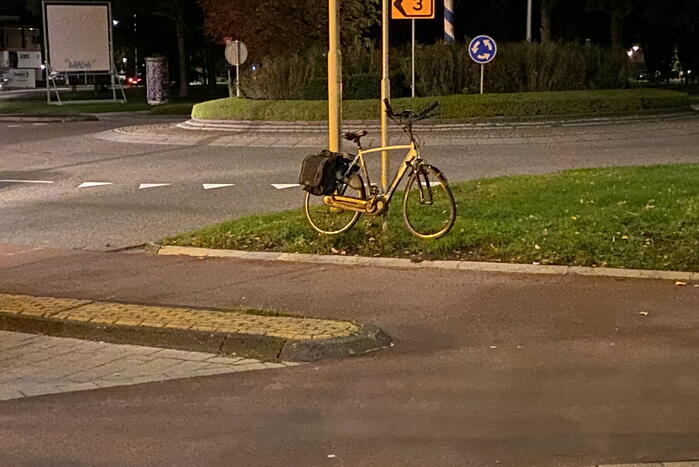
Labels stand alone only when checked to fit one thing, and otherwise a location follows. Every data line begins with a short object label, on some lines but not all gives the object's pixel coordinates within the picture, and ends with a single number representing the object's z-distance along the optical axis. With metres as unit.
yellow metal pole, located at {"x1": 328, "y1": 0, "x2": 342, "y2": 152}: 9.68
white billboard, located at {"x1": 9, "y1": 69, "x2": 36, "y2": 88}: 74.00
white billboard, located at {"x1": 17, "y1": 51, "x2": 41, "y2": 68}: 89.19
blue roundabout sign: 25.50
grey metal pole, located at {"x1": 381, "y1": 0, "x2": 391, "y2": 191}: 9.29
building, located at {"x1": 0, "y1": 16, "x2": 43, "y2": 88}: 74.31
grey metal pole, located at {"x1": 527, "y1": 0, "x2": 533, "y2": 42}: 35.53
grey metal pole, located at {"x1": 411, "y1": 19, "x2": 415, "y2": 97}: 27.14
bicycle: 9.16
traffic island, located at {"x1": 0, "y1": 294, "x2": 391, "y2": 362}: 6.21
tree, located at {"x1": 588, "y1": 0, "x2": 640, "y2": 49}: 42.97
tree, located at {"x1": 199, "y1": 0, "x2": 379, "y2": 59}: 30.50
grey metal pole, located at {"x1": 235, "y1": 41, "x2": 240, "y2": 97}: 30.23
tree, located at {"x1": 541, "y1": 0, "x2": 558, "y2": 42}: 40.72
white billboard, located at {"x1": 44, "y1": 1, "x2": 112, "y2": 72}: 40.41
